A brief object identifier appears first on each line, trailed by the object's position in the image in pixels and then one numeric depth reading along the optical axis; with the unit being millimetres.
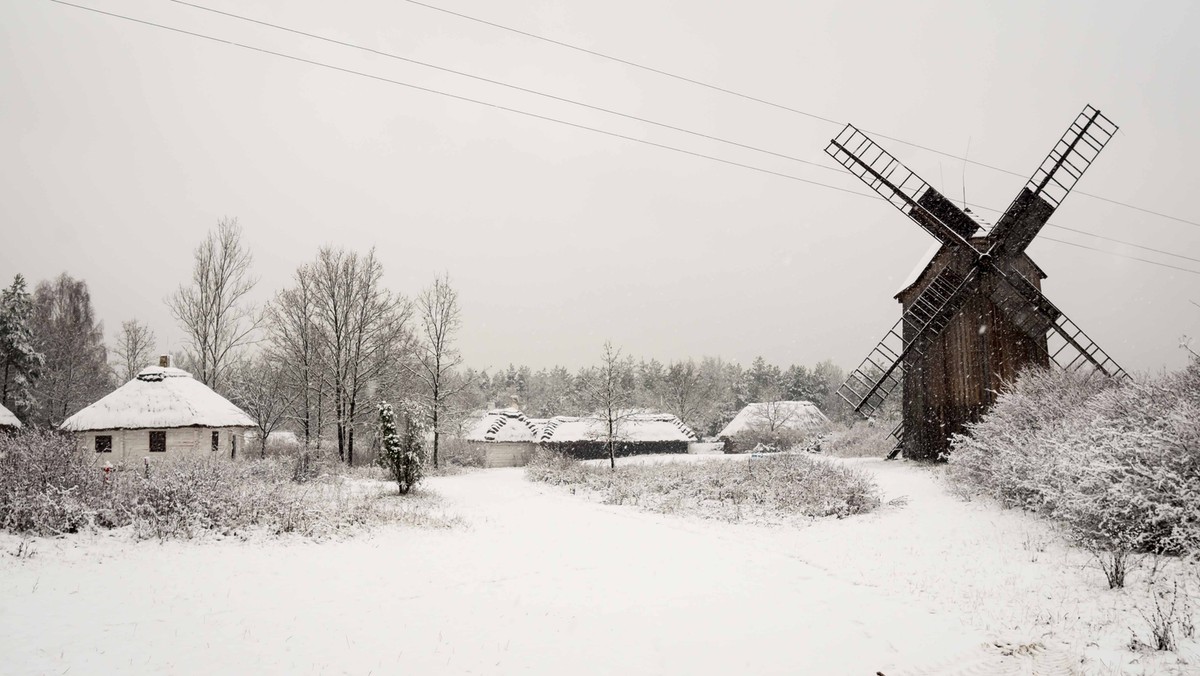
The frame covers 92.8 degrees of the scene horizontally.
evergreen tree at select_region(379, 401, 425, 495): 19938
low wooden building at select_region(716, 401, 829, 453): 46938
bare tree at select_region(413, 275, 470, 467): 35656
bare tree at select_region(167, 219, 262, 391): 32031
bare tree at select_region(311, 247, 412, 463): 30984
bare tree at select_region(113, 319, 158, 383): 44625
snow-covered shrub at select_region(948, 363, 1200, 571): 8094
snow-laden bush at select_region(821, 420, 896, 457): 28938
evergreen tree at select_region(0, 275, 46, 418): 32438
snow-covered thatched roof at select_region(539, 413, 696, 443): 44750
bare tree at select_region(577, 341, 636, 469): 33062
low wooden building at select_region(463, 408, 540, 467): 42125
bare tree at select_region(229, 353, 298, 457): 31812
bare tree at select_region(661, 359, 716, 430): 66562
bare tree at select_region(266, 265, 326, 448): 30797
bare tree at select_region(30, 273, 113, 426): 36969
